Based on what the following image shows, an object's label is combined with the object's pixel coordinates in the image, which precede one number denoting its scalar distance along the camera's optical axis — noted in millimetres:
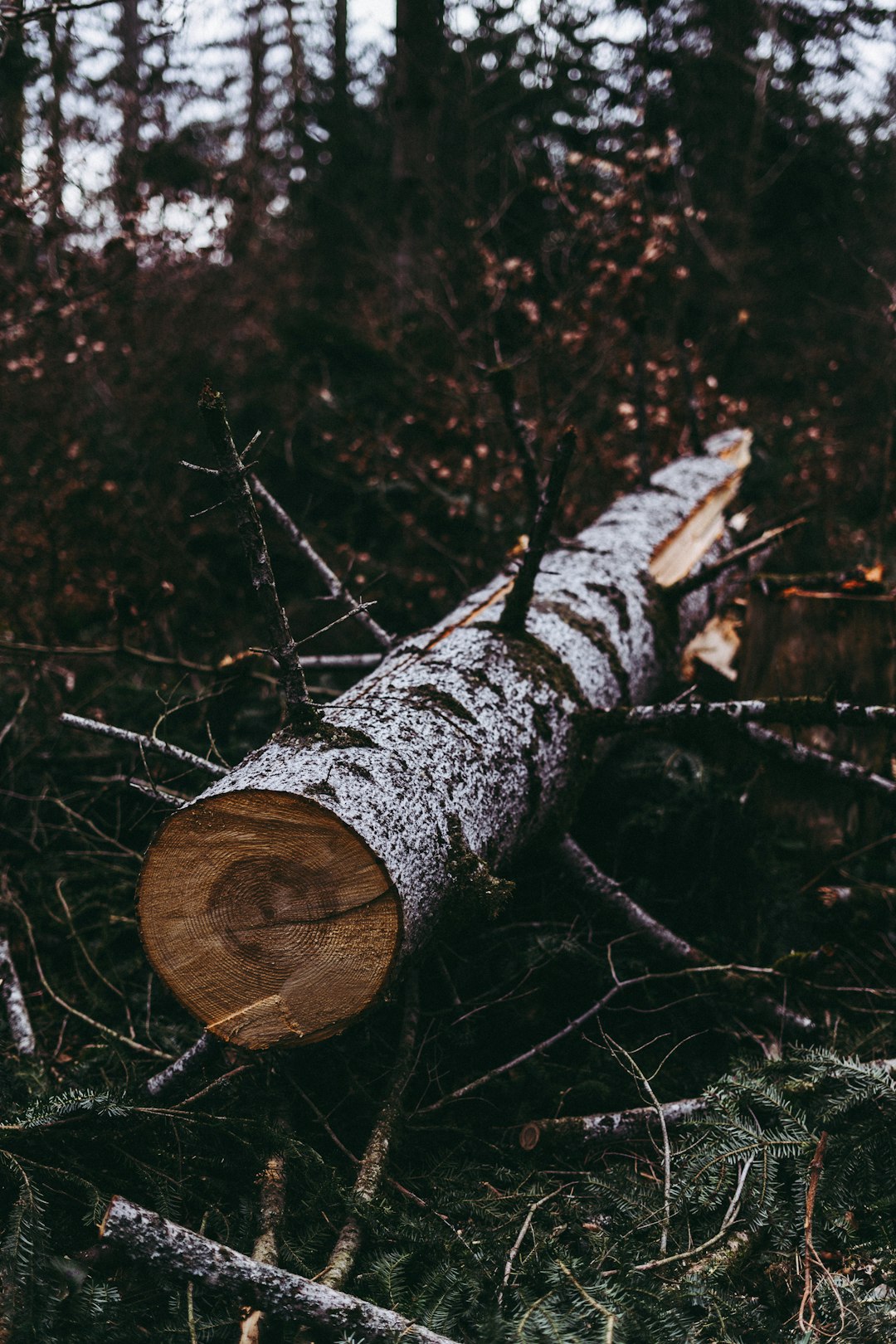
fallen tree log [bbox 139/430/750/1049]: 1585
